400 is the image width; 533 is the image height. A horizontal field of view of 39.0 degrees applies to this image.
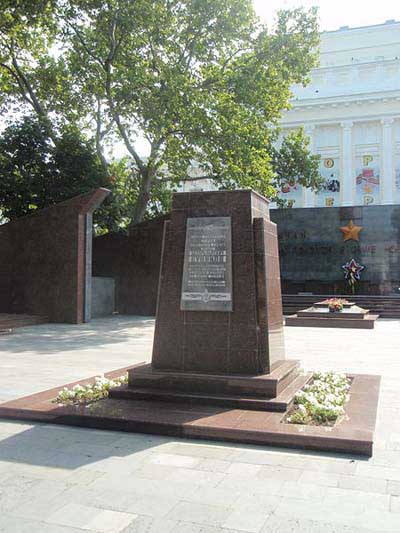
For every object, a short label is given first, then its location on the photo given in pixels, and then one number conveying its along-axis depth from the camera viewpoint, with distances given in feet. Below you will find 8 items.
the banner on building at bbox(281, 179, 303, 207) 158.71
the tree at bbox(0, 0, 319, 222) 62.23
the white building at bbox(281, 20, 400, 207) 157.69
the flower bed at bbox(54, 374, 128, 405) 19.70
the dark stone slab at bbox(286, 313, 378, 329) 52.31
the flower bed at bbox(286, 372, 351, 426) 16.72
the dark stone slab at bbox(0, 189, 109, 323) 53.72
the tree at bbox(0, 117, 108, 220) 62.13
